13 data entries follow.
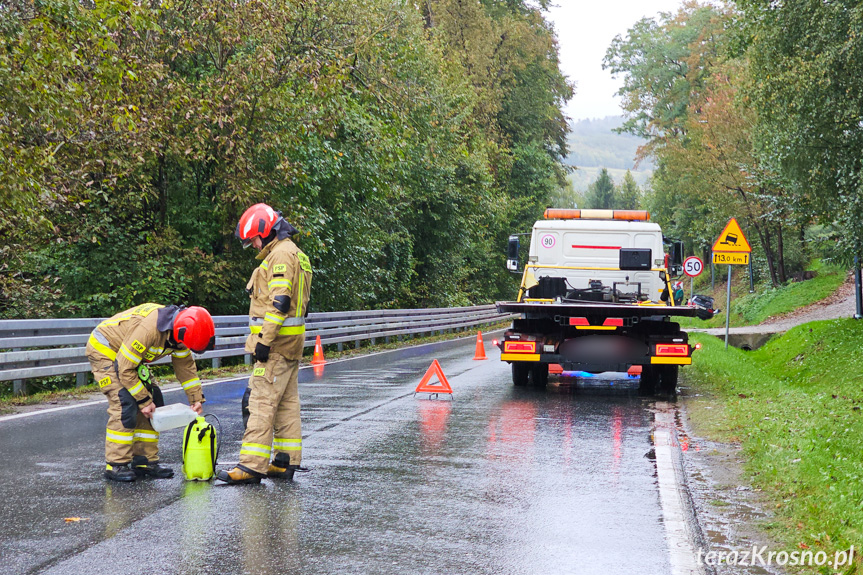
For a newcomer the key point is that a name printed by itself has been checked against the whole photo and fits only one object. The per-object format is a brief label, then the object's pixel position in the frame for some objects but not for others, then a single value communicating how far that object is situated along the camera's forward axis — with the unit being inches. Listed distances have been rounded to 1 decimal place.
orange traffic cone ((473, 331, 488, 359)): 812.1
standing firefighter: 261.3
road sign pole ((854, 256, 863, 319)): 908.6
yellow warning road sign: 803.4
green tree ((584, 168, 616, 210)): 6048.2
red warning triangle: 489.7
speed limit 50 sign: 1562.5
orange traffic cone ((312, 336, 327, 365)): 753.0
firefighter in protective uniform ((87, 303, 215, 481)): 255.4
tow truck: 504.7
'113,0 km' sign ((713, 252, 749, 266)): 801.6
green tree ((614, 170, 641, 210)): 6318.9
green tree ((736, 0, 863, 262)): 655.1
